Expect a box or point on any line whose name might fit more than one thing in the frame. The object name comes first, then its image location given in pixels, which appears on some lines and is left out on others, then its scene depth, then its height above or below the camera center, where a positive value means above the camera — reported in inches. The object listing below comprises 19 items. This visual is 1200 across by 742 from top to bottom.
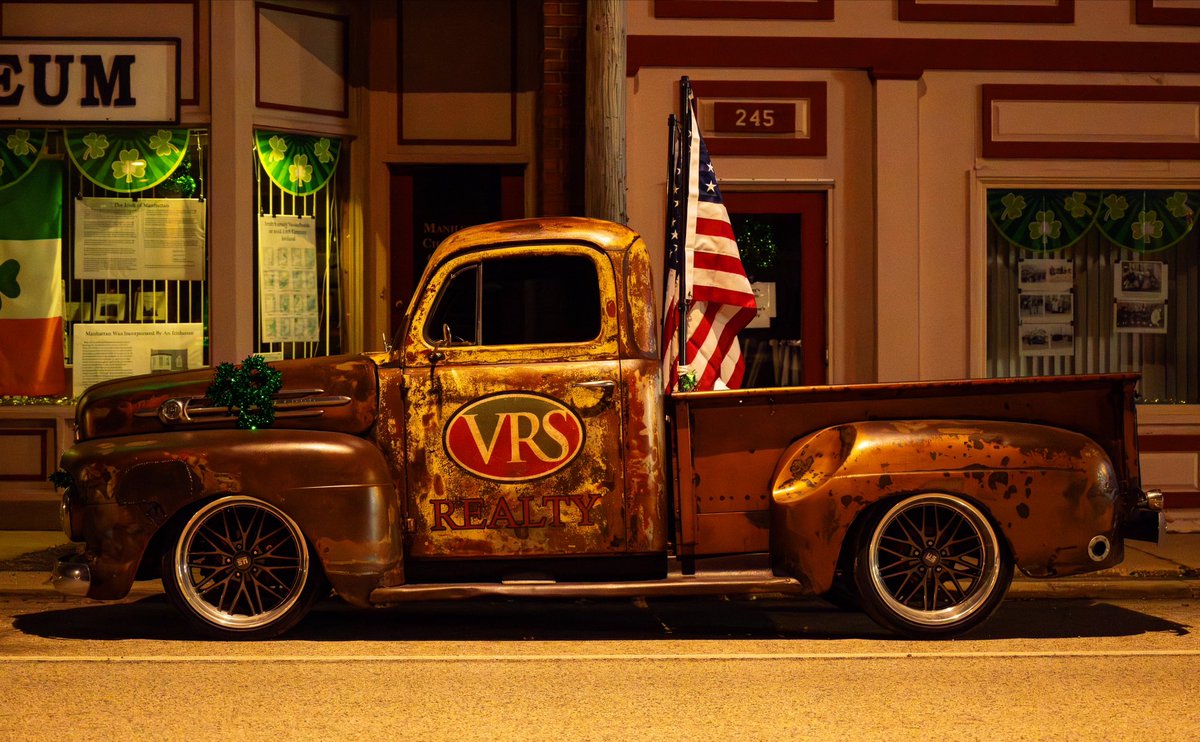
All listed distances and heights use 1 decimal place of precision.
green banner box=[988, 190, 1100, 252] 470.6 +51.8
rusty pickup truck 276.1 -22.9
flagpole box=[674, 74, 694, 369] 335.6 +46.1
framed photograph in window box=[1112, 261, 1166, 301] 476.1 +30.5
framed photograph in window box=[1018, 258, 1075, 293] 474.9 +32.1
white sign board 450.9 +91.7
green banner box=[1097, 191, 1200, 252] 472.4 +51.4
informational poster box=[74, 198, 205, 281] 461.1 +42.9
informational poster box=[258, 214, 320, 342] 466.0 +30.6
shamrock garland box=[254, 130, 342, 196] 468.8 +71.6
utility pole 379.6 +70.5
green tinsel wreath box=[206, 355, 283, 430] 281.7 -4.1
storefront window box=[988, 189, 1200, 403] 472.4 +28.4
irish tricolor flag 458.9 +27.7
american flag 337.7 +21.2
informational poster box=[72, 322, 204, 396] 459.2 +7.4
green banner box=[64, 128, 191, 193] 460.1 +71.1
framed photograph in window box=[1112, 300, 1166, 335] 477.4 +18.3
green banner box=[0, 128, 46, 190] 459.8 +71.7
